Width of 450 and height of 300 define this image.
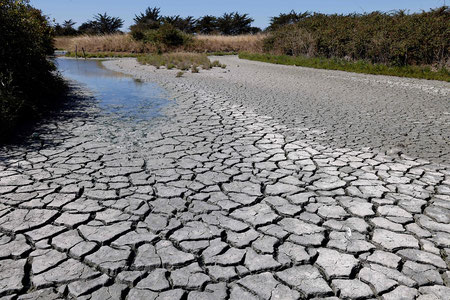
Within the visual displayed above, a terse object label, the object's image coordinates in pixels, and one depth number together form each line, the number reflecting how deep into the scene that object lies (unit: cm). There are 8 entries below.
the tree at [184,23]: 4552
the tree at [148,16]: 4635
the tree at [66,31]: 4357
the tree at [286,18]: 3656
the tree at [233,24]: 4747
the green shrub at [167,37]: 2877
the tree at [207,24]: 4784
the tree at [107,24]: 4725
